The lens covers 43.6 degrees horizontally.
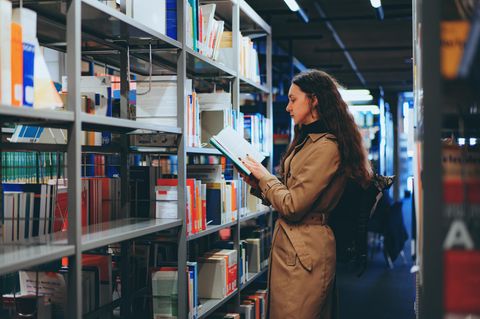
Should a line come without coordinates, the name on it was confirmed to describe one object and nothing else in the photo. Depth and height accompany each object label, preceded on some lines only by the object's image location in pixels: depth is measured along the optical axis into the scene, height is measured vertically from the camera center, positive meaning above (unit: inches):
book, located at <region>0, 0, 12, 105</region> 72.9 +14.5
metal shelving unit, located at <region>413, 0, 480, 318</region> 53.1 -1.1
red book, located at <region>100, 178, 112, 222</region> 127.5 -6.4
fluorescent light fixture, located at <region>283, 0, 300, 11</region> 227.8 +63.6
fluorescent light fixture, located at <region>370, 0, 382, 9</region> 223.7 +62.2
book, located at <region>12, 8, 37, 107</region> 77.2 +15.7
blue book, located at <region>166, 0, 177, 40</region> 127.5 +32.0
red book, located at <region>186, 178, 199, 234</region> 134.1 -8.6
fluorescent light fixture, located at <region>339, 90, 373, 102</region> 369.2 +46.5
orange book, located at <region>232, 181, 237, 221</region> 167.5 -8.1
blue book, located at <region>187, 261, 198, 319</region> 135.3 -26.2
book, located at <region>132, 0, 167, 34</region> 113.7 +30.6
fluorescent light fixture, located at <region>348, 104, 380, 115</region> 405.1 +41.7
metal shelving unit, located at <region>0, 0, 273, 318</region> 83.5 +8.3
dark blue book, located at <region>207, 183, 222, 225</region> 152.4 -8.6
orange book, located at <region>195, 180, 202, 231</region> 139.2 -7.7
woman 117.0 -4.5
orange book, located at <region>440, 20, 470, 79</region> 54.2 +11.1
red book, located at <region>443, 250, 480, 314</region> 52.6 -10.0
